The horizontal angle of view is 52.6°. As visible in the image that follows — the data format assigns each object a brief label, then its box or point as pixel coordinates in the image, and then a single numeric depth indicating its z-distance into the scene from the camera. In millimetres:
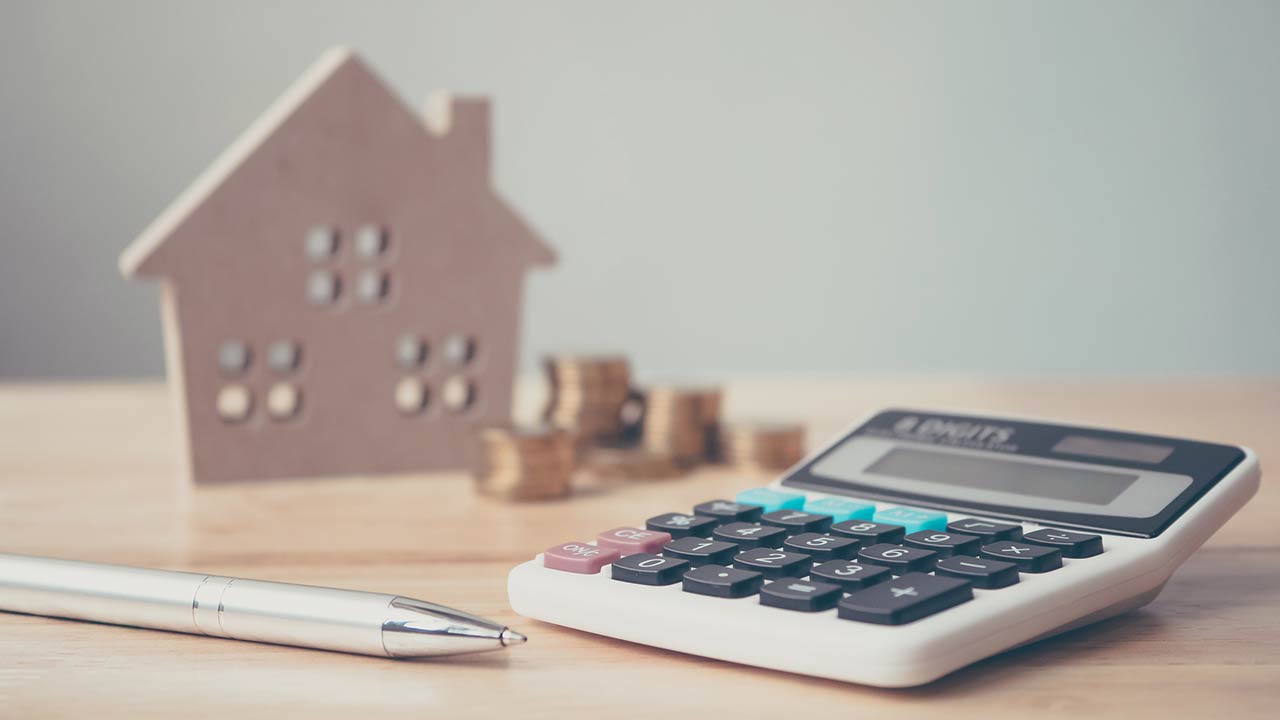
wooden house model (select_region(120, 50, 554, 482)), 865
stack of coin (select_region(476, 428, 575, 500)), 841
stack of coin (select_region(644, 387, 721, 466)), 991
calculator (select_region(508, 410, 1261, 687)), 458
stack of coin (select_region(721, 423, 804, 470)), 963
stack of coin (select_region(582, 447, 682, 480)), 936
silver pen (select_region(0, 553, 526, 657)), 479
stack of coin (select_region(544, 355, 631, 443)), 1012
